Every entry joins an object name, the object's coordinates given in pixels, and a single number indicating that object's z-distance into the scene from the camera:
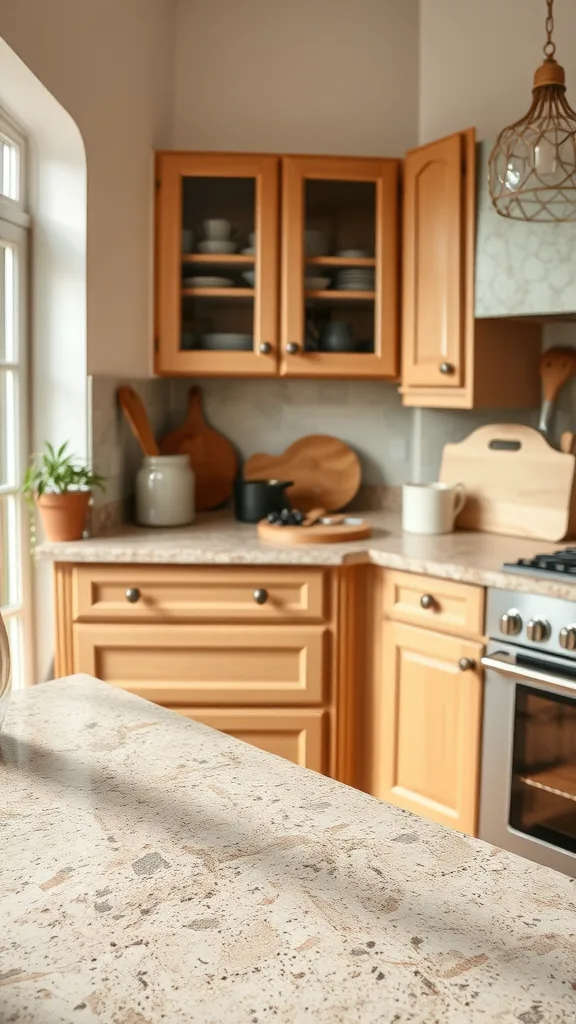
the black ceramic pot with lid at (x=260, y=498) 3.16
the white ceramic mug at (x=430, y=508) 2.96
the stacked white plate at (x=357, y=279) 3.13
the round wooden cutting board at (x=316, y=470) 3.41
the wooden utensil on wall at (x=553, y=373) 3.00
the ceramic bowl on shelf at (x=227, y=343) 3.14
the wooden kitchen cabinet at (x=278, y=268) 3.09
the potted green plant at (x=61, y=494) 2.73
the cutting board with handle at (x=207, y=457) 3.48
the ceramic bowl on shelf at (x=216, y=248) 3.12
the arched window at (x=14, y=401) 2.74
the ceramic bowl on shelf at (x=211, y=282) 3.13
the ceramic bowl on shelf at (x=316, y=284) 3.13
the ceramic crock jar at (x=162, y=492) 3.08
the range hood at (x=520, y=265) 2.62
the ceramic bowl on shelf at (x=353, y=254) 3.12
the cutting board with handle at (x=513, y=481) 2.83
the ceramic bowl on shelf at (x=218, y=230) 3.12
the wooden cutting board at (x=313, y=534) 2.80
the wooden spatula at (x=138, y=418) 3.07
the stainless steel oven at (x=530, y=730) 2.27
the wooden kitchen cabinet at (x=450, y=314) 2.87
